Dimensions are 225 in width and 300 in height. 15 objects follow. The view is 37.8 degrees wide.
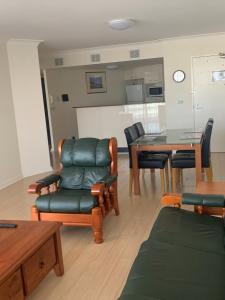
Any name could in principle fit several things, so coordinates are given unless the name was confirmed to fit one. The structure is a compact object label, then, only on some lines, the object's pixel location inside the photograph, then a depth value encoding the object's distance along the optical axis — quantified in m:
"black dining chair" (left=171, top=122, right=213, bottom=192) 4.03
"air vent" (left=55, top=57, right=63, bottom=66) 7.07
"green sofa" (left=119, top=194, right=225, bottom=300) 1.43
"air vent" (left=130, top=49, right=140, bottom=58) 6.64
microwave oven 8.92
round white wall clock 6.44
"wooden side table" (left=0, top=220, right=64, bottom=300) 1.80
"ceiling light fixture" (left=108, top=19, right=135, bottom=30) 4.42
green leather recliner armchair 2.92
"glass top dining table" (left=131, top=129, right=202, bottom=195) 3.94
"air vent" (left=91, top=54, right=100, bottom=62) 6.87
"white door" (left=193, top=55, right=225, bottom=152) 6.27
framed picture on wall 8.91
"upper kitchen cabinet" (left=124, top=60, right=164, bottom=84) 9.49
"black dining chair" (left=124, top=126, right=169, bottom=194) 4.18
